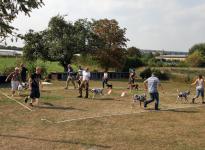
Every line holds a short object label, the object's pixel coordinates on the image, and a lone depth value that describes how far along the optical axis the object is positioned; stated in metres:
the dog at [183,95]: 15.18
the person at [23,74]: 18.30
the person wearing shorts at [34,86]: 12.96
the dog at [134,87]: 20.25
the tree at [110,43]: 33.78
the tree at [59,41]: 30.45
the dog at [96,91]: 15.80
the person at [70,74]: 18.97
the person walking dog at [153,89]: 12.73
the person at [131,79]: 20.11
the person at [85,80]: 15.48
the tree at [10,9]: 8.66
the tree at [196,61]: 51.89
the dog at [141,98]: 13.15
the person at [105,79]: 20.92
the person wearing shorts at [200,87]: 15.05
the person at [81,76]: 16.81
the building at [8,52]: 61.49
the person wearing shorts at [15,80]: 15.36
